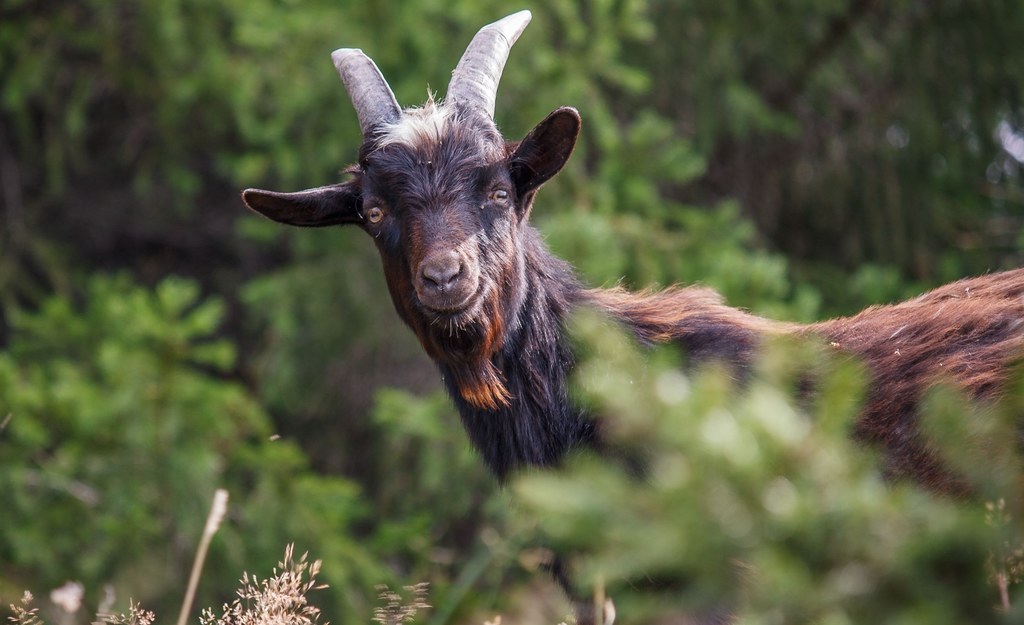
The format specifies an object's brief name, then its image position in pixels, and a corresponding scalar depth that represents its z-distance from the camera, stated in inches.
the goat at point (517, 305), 333.1
